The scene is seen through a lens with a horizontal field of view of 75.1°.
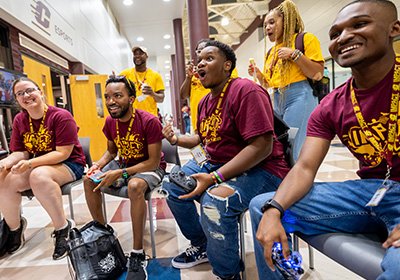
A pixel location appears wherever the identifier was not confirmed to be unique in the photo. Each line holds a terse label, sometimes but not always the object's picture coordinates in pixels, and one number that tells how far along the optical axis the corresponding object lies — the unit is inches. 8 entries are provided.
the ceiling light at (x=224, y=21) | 349.2
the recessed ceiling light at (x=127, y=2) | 301.9
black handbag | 52.9
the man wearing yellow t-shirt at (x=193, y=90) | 107.6
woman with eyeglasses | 67.6
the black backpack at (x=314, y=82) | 66.9
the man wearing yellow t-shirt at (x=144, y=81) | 108.9
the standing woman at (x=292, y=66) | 65.3
